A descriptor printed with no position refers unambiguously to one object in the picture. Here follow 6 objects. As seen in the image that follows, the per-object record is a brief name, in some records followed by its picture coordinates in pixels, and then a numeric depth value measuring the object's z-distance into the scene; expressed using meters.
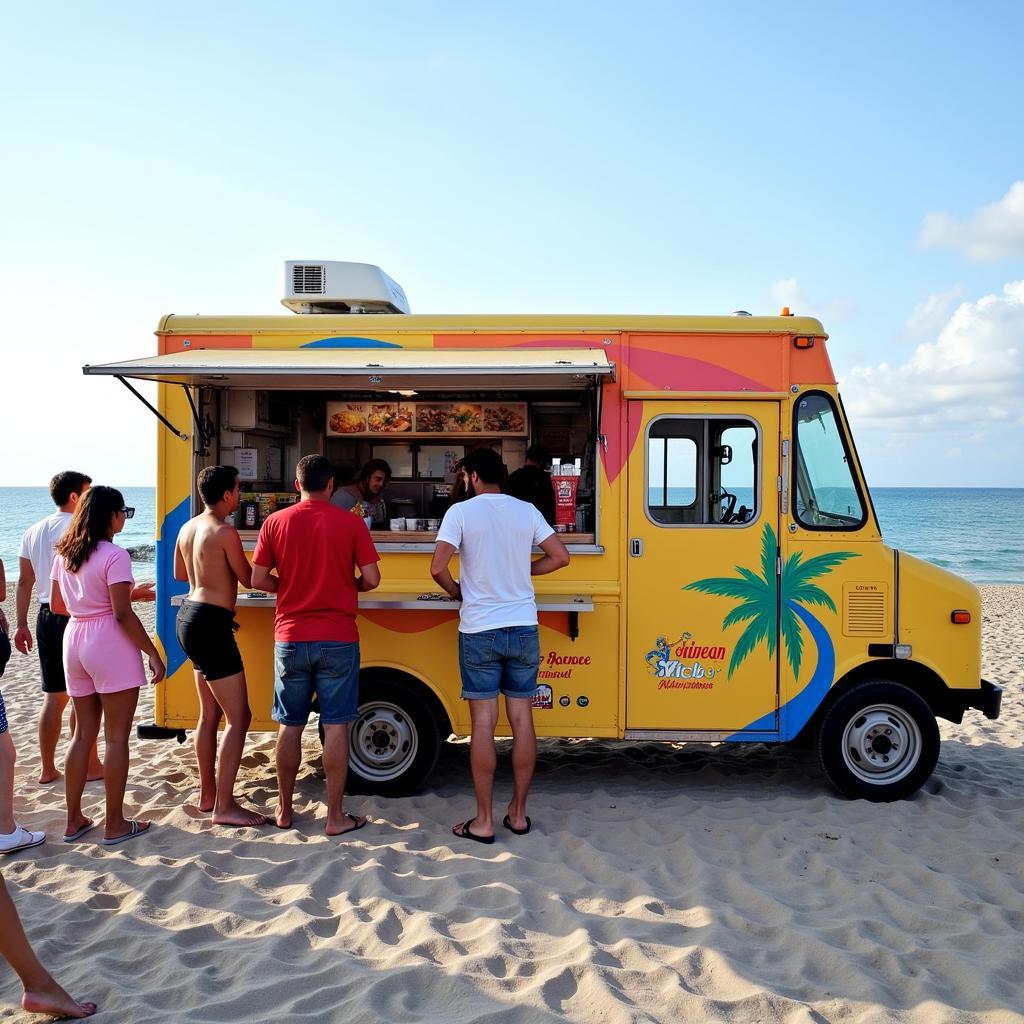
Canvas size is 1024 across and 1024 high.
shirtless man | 4.56
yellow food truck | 4.98
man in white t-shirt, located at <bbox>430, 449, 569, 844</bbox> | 4.48
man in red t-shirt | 4.45
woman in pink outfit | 4.29
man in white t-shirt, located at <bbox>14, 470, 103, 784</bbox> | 5.28
